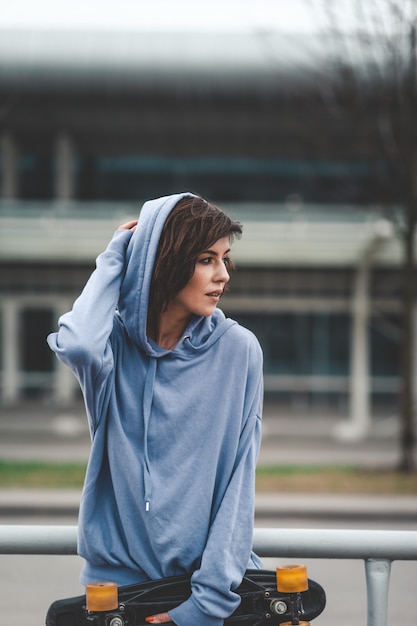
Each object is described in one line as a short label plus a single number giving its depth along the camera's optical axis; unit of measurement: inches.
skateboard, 118.6
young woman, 121.1
